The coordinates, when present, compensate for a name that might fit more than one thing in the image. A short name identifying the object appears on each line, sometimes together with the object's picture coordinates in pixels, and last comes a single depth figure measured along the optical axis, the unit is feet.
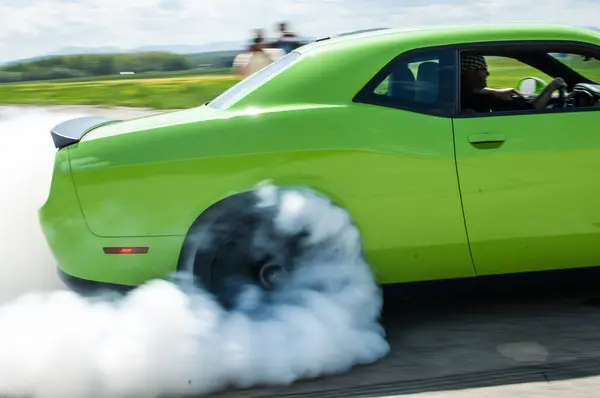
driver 13.57
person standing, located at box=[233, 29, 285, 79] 38.29
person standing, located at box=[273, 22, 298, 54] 40.04
